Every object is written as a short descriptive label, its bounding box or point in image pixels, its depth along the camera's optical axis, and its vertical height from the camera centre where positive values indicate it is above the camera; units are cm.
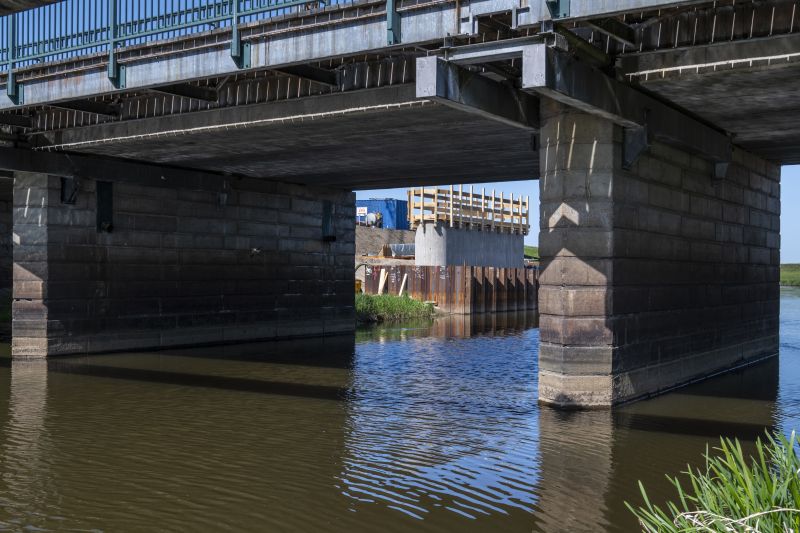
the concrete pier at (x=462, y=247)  4228 +117
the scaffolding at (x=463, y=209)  4275 +320
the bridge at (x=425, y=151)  1209 +265
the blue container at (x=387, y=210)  6131 +421
